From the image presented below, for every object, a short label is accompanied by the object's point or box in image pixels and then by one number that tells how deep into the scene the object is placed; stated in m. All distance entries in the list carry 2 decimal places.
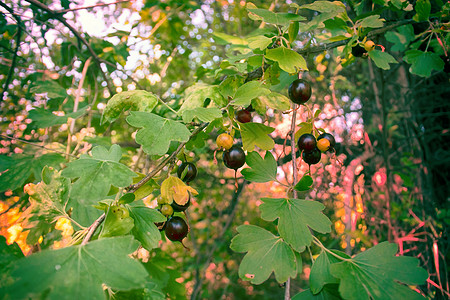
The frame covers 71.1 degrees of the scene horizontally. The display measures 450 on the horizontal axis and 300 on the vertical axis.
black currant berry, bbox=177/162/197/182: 0.16
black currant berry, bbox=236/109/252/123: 0.18
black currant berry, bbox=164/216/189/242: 0.15
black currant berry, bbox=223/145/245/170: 0.15
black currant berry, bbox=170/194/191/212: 0.15
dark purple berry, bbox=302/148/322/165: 0.16
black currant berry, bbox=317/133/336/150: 0.16
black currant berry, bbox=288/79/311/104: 0.16
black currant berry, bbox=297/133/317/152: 0.16
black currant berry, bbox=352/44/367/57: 0.19
